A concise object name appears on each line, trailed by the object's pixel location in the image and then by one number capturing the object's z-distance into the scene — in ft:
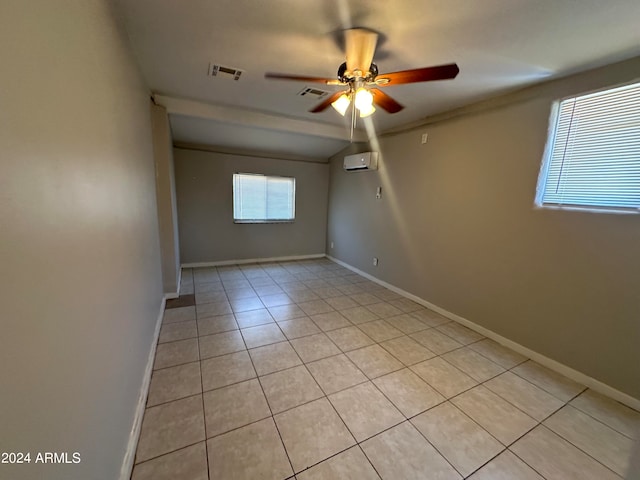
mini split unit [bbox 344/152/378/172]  12.55
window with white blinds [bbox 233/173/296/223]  14.98
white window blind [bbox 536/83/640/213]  5.55
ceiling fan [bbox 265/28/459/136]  4.85
